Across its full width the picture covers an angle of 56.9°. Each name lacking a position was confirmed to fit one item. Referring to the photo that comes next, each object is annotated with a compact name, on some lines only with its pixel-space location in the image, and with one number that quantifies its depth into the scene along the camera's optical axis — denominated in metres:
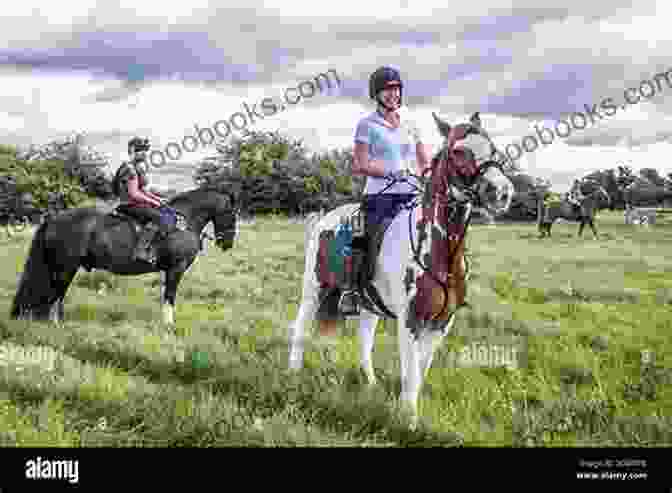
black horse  6.93
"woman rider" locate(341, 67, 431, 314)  4.29
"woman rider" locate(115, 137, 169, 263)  6.74
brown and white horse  3.71
